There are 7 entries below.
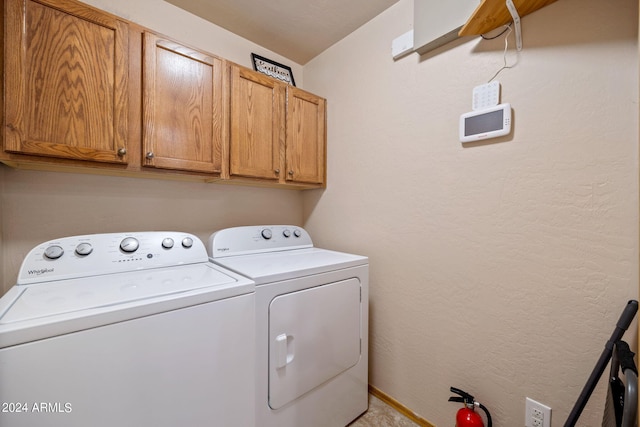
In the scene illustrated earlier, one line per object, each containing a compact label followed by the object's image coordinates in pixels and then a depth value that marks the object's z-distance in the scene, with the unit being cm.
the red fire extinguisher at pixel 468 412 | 120
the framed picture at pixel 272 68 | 199
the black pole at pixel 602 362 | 81
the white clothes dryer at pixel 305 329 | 113
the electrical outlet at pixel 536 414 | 107
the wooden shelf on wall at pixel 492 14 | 105
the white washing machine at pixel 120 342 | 67
